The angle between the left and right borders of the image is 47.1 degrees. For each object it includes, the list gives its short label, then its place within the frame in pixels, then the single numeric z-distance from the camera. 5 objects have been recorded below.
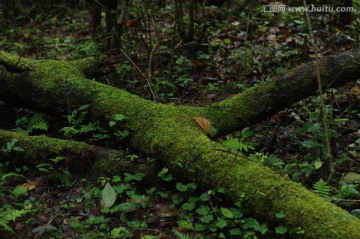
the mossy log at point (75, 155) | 4.02
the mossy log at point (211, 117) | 3.01
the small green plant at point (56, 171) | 3.95
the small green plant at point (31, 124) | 4.75
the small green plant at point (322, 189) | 3.30
